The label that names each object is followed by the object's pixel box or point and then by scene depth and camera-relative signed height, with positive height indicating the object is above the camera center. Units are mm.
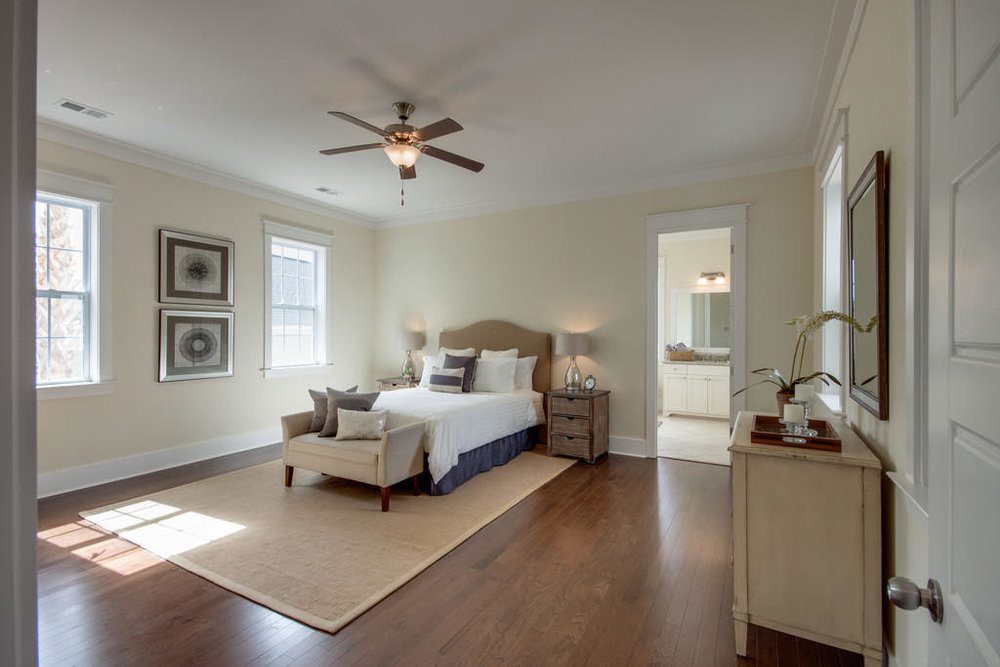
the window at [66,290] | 3832 +335
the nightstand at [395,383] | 6113 -633
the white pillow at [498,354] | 5617 -234
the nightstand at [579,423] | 4785 -897
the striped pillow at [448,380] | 5160 -497
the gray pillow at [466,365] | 5211 -346
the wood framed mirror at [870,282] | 1850 +228
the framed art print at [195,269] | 4539 +618
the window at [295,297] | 5590 +434
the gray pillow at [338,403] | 3912 -576
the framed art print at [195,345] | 4543 -122
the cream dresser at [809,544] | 1811 -816
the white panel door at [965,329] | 621 +10
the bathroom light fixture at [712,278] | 7410 +874
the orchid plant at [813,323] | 2090 +55
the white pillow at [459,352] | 5646 -218
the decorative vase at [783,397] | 2788 -357
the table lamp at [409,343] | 6348 -130
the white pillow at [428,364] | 5605 -371
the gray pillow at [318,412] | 4035 -658
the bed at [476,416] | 3826 -728
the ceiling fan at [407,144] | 3072 +1260
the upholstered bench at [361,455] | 3473 -922
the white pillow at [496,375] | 5211 -449
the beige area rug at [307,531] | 2463 -1278
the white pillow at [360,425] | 3752 -713
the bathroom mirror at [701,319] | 7461 +245
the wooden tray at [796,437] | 1938 -436
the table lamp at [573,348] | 5141 -148
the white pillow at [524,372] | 5406 -428
